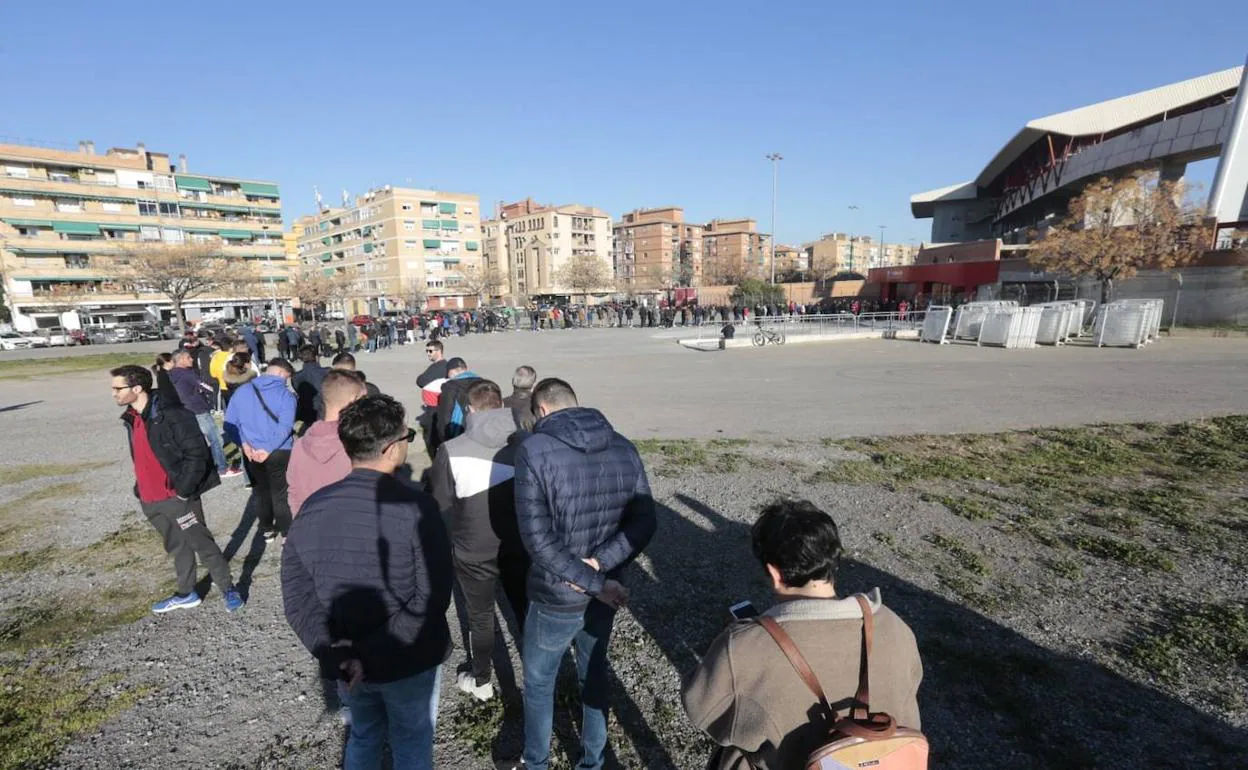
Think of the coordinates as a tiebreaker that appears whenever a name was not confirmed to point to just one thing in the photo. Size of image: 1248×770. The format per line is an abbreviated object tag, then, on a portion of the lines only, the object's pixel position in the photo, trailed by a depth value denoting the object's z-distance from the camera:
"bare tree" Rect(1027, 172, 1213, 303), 22.72
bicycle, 23.17
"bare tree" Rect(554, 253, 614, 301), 69.00
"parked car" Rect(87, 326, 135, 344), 35.50
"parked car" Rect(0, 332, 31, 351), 33.19
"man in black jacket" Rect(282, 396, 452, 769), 1.87
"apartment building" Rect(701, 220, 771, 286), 110.38
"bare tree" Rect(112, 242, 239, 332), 39.62
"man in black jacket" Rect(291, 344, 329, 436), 6.34
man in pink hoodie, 3.11
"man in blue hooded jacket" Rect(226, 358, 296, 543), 4.66
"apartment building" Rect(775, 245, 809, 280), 135.12
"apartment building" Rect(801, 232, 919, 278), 130.20
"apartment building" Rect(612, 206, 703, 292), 105.73
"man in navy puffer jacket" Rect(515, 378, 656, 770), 2.22
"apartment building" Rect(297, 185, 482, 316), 75.12
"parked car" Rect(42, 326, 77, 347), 35.12
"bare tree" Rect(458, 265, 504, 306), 70.30
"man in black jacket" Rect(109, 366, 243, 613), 3.58
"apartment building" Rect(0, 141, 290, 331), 47.88
